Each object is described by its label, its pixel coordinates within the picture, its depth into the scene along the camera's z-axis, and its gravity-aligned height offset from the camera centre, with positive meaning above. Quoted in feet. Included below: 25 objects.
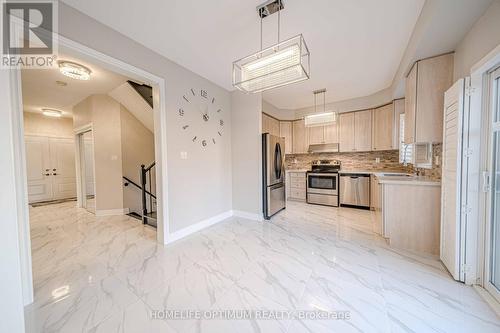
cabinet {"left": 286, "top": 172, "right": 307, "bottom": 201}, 16.95 -2.41
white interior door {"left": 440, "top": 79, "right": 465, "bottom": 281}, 5.80 -0.85
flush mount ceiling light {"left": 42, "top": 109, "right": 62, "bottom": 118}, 16.52 +4.68
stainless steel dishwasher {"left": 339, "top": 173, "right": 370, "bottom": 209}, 14.20 -2.41
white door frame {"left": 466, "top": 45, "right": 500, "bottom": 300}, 5.45 -0.40
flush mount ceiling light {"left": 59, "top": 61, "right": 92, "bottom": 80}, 8.85 +4.67
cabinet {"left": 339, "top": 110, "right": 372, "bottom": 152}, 14.78 +2.37
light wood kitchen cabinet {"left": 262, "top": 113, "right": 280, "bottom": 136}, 14.86 +3.13
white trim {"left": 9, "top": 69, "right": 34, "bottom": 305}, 4.91 -0.58
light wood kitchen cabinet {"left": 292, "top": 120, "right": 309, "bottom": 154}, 17.67 +2.21
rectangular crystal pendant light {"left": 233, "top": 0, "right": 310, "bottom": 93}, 5.03 +2.73
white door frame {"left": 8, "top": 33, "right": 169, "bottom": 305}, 4.98 +0.92
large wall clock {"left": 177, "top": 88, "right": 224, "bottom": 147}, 9.82 +2.60
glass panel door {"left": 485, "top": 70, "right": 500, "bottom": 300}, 5.23 -1.41
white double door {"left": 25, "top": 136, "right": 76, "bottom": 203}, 17.89 -0.51
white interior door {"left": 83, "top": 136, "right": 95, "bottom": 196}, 18.97 -0.47
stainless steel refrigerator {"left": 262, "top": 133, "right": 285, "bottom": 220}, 12.16 -0.93
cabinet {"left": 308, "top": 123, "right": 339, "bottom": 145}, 16.19 +2.35
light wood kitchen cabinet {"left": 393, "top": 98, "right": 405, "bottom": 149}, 12.36 +3.09
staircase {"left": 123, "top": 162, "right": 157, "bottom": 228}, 11.68 -2.70
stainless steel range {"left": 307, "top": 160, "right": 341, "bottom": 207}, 15.29 -2.03
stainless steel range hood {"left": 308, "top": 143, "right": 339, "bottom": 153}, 16.01 +1.08
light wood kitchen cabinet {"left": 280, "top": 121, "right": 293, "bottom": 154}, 17.94 +2.63
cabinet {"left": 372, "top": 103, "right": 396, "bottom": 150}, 13.21 +2.37
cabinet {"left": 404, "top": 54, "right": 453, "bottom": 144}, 7.19 +2.59
